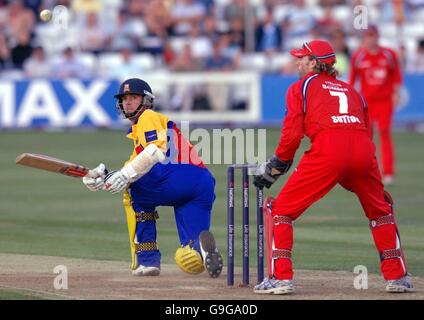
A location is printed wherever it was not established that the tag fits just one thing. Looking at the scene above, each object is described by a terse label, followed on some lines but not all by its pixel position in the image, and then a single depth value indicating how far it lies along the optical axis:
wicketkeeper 17.66
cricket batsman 19.87
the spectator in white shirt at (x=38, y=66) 58.85
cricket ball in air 21.85
